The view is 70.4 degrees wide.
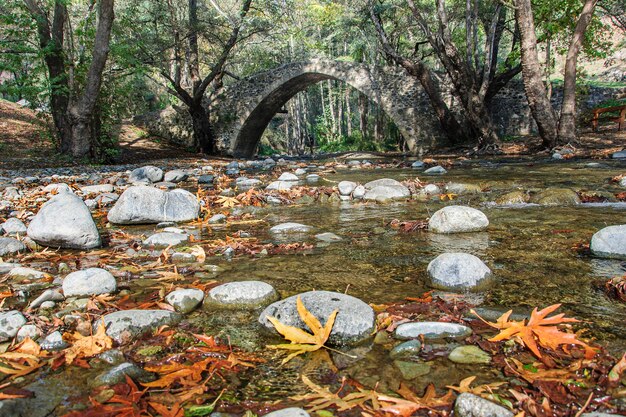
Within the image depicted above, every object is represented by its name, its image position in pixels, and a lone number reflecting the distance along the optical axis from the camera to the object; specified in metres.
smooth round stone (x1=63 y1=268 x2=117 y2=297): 2.29
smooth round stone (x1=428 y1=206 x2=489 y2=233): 3.56
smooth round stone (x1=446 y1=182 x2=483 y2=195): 5.67
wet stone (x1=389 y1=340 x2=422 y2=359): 1.67
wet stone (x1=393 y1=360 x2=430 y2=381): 1.54
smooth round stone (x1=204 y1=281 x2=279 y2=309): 2.19
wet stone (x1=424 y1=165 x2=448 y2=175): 8.11
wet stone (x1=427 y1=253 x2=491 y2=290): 2.31
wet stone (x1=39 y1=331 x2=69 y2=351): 1.77
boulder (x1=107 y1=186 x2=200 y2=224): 4.32
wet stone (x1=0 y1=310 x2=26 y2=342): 1.84
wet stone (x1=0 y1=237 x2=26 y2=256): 3.15
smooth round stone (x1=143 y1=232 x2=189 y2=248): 3.44
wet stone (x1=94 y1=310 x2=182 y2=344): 1.86
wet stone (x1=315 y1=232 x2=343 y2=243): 3.47
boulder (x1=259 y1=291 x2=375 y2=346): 1.82
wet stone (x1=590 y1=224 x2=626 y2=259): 2.66
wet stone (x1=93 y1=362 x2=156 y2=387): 1.51
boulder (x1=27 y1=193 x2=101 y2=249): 3.26
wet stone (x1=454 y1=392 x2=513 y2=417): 1.27
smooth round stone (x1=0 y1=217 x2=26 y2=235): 3.84
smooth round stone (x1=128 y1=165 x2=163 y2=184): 7.78
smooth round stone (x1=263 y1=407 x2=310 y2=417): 1.28
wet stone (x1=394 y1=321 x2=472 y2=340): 1.78
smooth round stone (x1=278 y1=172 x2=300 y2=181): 8.15
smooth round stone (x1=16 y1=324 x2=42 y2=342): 1.83
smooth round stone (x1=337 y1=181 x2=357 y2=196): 5.91
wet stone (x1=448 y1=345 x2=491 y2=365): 1.59
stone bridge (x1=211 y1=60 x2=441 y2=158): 16.48
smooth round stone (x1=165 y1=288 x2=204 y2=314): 2.15
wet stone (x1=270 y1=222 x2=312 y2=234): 3.83
